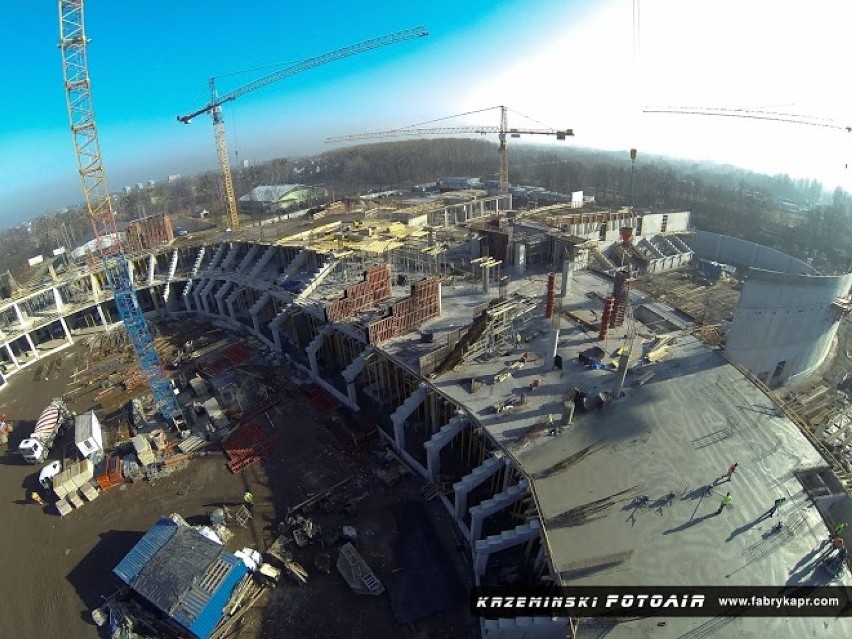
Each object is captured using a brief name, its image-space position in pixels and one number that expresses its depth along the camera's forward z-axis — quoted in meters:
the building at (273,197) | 88.88
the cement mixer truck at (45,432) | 27.12
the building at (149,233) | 50.03
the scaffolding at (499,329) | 25.72
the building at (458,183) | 84.19
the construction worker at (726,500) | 16.17
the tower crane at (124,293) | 29.50
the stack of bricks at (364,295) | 30.48
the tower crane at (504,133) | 75.75
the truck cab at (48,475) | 25.00
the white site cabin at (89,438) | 26.59
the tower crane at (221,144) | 67.94
